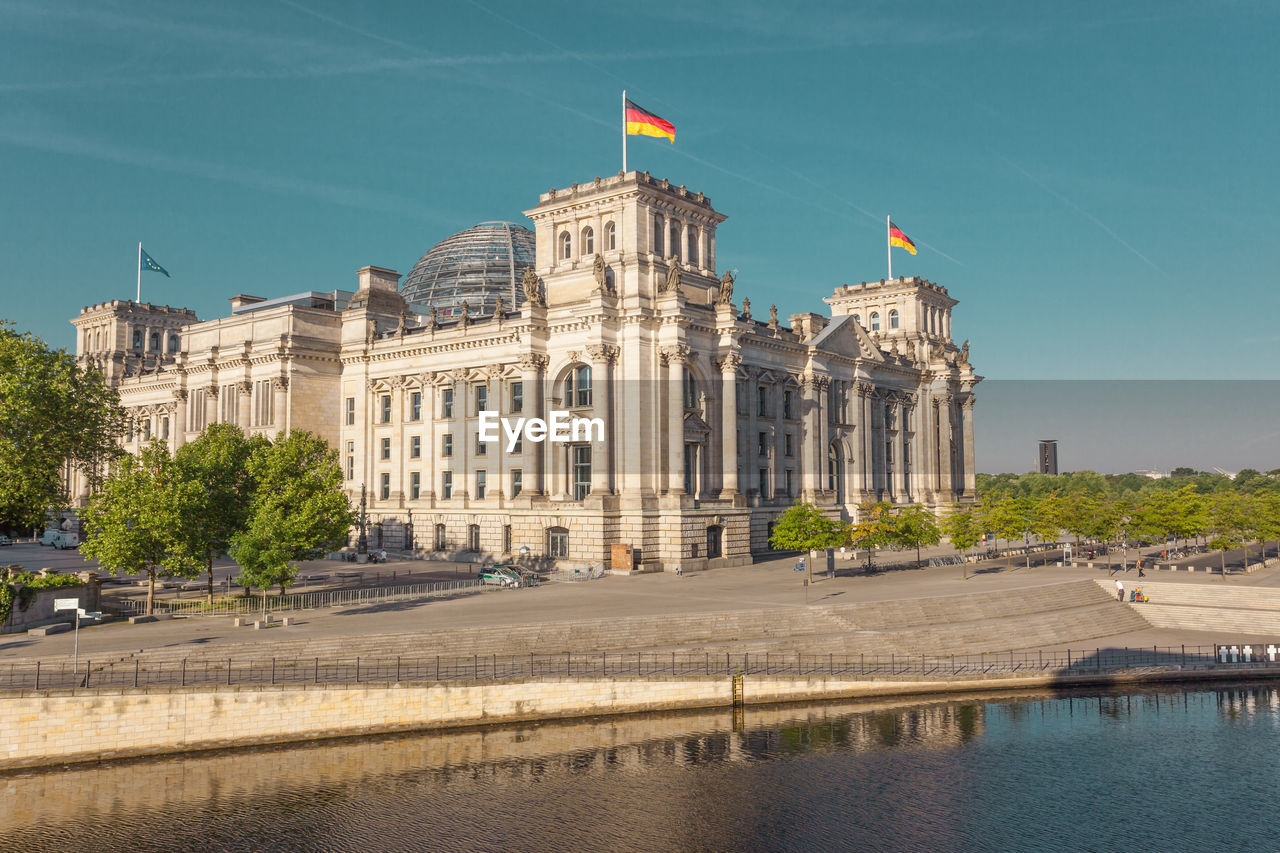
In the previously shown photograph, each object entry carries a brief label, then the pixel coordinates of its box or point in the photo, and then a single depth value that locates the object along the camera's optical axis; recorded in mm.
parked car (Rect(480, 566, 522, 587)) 63469
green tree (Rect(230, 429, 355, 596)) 49781
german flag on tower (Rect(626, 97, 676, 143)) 71250
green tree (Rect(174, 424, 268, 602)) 52500
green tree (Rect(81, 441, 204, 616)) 49406
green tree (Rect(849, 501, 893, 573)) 69562
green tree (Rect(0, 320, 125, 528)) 57500
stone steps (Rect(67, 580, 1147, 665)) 42250
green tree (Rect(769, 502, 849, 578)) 65875
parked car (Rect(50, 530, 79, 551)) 95500
